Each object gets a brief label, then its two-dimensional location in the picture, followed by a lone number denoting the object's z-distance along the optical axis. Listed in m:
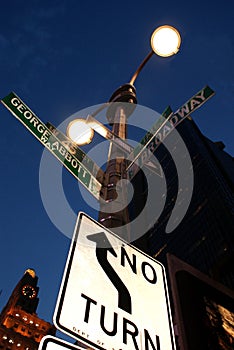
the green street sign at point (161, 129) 4.71
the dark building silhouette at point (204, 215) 71.19
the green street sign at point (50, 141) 4.09
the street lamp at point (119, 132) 3.32
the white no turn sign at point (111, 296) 1.88
